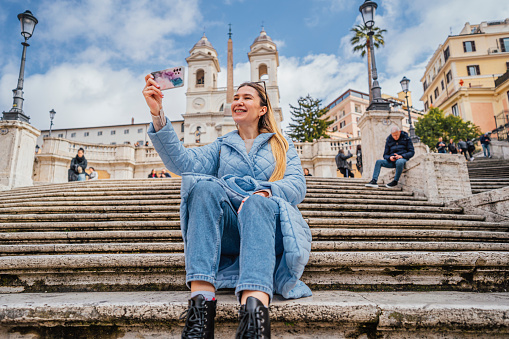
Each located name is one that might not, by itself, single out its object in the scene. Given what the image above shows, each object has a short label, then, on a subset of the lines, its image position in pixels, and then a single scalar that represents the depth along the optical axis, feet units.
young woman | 5.01
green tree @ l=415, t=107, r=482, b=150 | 99.04
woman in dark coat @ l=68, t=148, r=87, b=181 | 32.65
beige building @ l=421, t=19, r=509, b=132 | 107.45
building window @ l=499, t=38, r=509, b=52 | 119.42
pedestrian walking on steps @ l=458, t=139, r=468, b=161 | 50.73
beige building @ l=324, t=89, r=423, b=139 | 176.76
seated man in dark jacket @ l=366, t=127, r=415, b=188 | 19.93
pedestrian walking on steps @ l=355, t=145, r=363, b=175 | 42.33
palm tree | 99.41
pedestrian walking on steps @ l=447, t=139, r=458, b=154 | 49.76
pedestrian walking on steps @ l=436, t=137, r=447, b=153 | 54.16
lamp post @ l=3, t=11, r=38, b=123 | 27.14
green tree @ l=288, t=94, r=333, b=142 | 115.75
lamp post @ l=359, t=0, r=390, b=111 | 27.10
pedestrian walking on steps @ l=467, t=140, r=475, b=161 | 52.03
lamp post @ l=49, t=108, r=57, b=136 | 72.74
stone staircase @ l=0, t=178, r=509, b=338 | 5.39
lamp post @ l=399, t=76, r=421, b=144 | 49.33
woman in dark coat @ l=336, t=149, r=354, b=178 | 39.58
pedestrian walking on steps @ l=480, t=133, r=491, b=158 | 53.93
